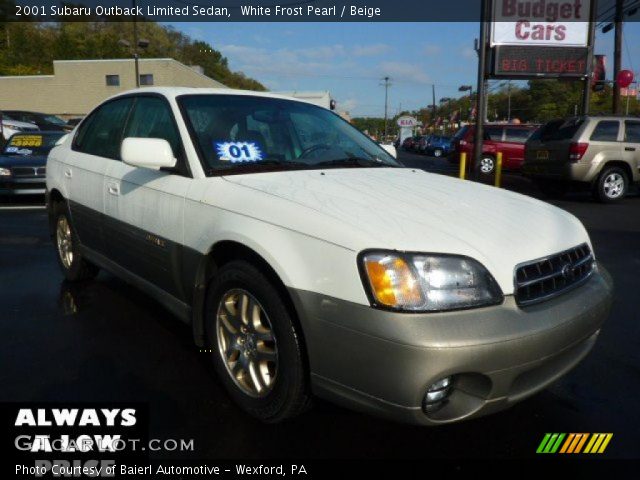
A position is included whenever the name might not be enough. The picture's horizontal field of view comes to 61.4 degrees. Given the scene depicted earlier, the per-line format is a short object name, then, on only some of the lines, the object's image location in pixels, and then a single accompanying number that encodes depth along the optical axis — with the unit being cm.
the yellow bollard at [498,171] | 1172
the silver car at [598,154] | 1012
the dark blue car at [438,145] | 3406
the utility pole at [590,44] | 1483
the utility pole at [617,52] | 1959
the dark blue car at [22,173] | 922
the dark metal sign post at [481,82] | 1225
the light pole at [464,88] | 5444
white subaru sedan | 193
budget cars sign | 1481
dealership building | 4031
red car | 1664
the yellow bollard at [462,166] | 1185
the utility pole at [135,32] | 2488
